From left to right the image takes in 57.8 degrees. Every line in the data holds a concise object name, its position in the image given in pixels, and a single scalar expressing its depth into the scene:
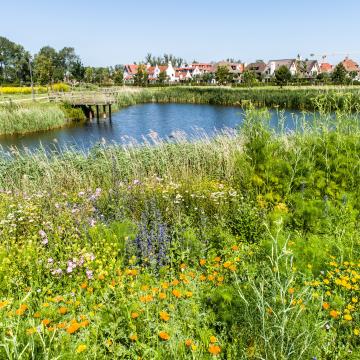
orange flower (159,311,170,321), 2.59
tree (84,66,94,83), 80.94
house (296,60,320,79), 90.75
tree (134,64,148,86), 80.14
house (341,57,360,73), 90.19
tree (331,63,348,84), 60.71
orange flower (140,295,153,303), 2.83
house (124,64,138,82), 112.55
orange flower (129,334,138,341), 2.57
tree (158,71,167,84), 85.60
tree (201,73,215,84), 91.36
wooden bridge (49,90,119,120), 33.06
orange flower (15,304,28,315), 2.52
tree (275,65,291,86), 59.84
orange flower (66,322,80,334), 2.49
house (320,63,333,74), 96.91
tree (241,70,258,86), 63.08
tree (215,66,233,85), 71.62
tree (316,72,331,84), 72.89
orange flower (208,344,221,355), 2.40
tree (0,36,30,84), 75.91
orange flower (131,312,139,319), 2.75
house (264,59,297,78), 92.00
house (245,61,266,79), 97.44
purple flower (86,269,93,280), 3.59
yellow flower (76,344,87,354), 2.31
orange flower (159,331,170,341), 2.45
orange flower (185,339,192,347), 2.46
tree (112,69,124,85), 80.80
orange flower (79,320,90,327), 2.59
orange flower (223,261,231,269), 3.49
